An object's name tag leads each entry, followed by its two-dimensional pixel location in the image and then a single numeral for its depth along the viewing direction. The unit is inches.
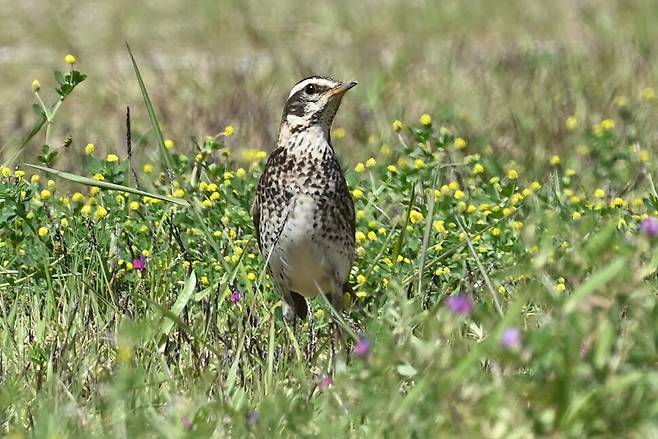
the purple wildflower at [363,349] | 312.2
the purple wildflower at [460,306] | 291.9
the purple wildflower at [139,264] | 478.3
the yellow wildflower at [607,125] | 672.4
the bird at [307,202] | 505.7
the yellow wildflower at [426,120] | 564.2
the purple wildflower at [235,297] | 463.5
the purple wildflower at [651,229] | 290.5
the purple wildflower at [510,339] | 284.5
